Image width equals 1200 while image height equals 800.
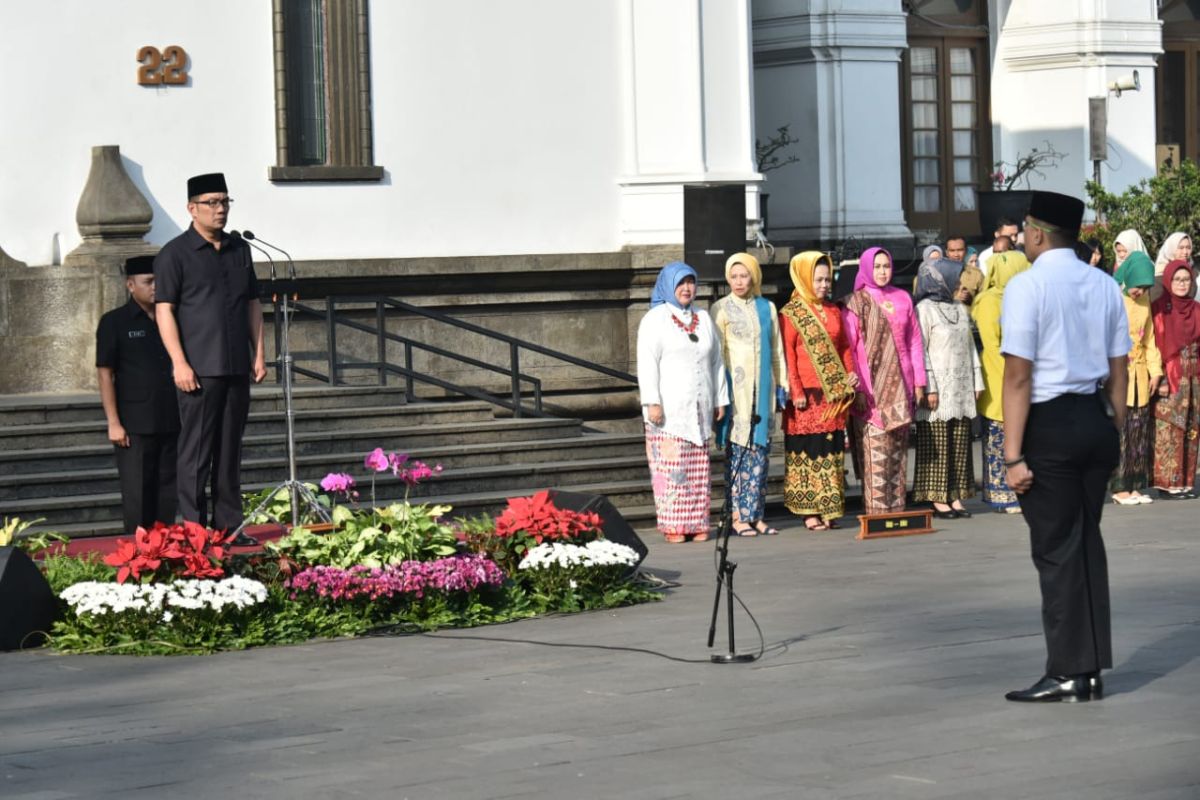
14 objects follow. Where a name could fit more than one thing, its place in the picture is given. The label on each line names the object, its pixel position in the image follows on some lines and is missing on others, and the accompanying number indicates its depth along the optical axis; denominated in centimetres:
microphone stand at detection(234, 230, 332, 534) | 1204
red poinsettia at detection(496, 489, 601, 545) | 1166
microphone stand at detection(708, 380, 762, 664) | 958
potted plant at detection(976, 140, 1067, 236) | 2322
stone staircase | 1463
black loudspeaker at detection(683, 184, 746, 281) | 1697
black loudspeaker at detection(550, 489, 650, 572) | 1212
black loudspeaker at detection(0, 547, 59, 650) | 1052
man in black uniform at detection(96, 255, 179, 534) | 1258
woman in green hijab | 1656
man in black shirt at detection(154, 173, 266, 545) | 1220
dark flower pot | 2294
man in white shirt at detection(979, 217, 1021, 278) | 1842
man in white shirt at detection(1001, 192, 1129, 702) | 857
